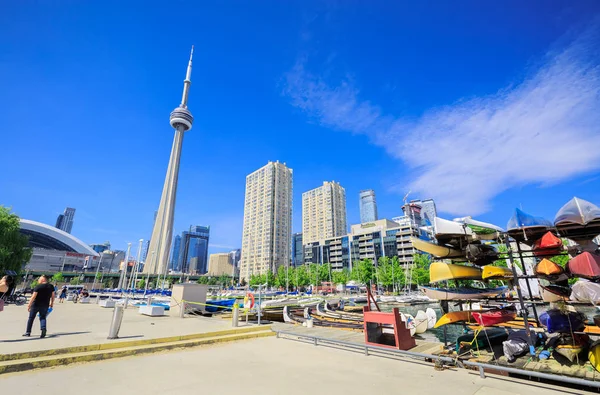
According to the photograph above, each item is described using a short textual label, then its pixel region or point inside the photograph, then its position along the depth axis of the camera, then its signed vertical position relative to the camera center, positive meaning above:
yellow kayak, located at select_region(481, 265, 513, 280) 10.05 +0.40
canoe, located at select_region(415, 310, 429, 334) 17.62 -2.38
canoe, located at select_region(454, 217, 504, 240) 9.88 +1.95
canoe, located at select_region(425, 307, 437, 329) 19.17 -2.19
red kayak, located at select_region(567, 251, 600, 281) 7.10 +0.47
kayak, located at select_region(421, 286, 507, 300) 10.50 -0.32
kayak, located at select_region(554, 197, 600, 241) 7.84 +1.80
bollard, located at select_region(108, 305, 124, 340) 8.80 -1.18
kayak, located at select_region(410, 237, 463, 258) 11.38 +1.39
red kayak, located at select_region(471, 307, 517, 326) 9.94 -1.16
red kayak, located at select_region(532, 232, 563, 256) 8.65 +1.21
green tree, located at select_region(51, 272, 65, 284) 90.19 +2.26
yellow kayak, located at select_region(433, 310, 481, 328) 10.41 -1.22
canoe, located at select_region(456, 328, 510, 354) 9.90 -2.01
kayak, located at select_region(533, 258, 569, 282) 8.28 +0.38
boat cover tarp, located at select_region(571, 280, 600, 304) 6.89 -0.19
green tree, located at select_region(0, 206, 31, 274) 33.23 +4.98
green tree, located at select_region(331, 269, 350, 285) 90.19 +2.38
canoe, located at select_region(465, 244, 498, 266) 10.45 +1.13
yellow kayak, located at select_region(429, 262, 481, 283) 10.38 +0.46
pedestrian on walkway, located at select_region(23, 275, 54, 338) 8.58 -0.52
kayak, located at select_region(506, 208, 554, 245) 9.23 +1.86
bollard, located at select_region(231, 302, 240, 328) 12.01 -1.32
